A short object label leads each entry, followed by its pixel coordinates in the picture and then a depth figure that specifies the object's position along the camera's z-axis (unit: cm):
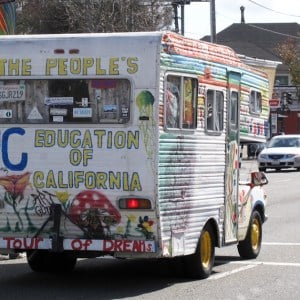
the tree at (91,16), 4338
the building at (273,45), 7688
